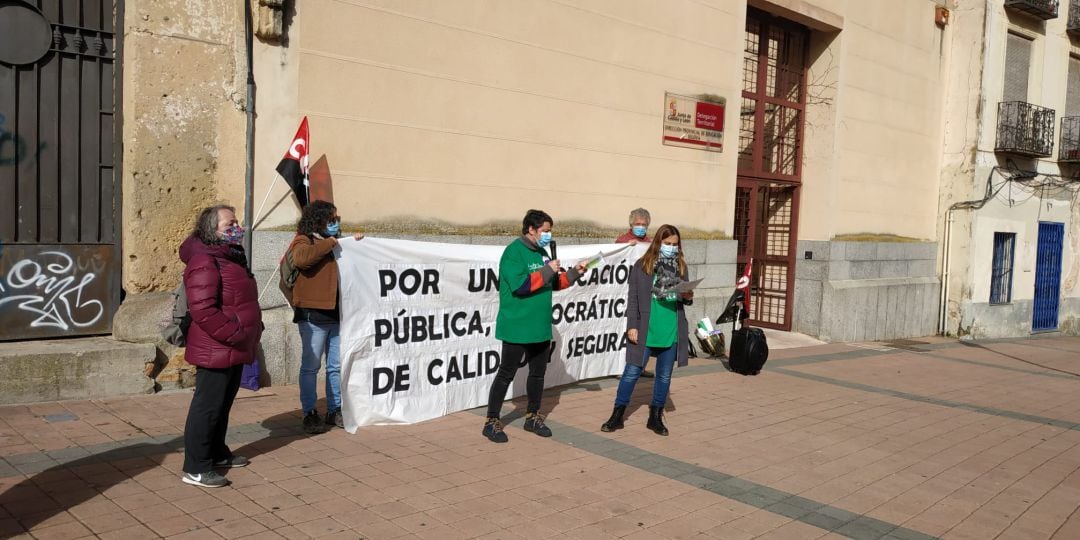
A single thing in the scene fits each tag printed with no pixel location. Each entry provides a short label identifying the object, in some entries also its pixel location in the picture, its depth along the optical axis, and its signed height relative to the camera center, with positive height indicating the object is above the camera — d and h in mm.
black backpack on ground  9938 -1533
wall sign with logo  11867 +1478
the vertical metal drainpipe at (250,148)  7637 +517
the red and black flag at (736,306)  10602 -1074
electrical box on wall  16345 +4359
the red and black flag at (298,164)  7773 +393
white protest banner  6445 -1004
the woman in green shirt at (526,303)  6215 -675
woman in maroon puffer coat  4805 -731
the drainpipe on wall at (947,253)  16656 -390
